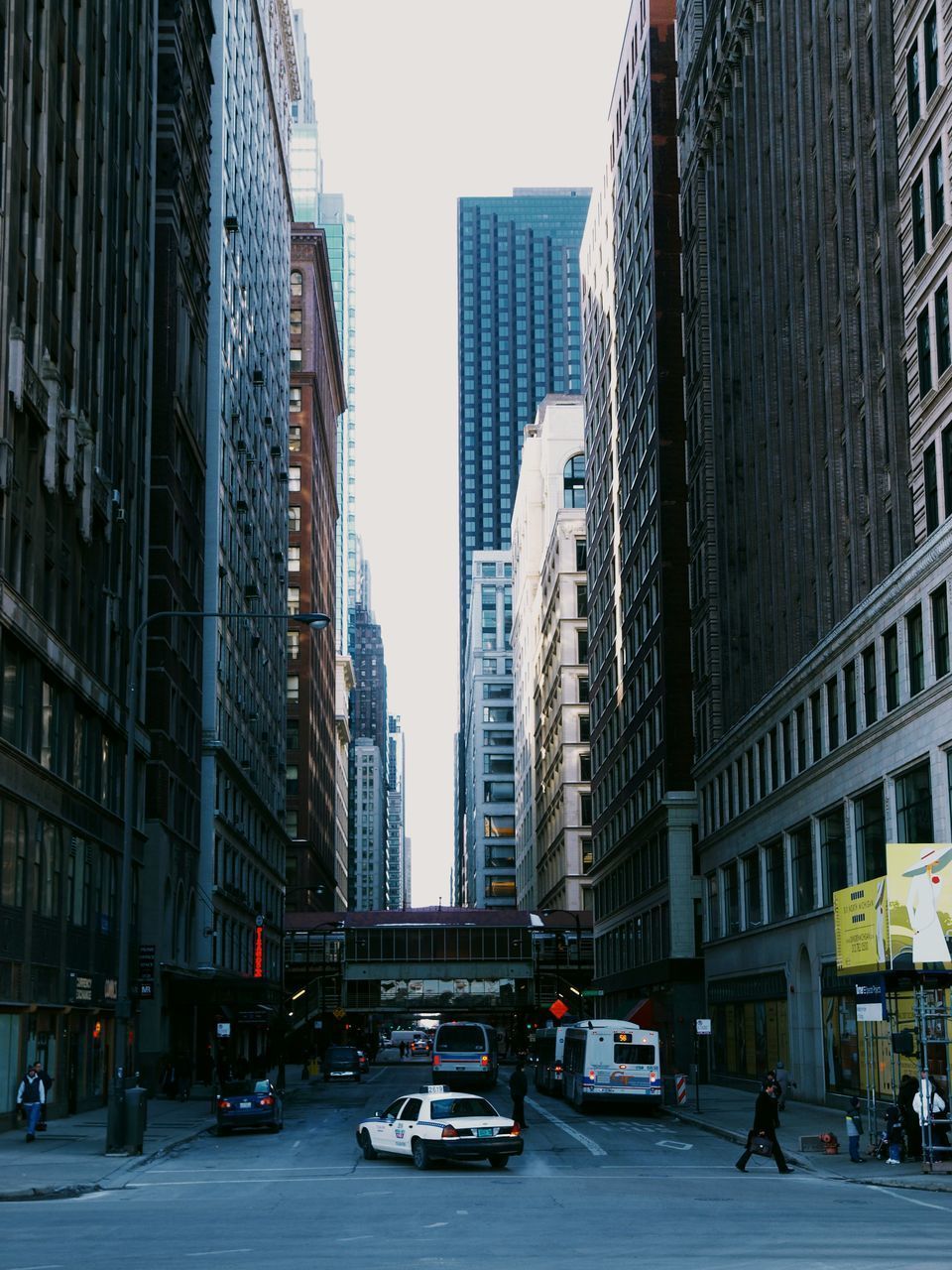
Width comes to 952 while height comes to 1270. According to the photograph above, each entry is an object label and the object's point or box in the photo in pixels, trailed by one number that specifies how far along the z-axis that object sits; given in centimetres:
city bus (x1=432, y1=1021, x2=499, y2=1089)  6538
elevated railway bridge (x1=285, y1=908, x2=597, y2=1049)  12512
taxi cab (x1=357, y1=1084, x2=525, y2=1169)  3228
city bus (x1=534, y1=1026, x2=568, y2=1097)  6247
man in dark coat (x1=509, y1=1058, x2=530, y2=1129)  4159
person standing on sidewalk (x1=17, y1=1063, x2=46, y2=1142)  3928
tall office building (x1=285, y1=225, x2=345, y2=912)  14400
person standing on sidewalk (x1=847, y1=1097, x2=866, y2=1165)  3362
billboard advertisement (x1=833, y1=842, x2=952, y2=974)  3128
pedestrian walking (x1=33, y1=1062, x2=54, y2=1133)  4116
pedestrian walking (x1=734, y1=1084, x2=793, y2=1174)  3247
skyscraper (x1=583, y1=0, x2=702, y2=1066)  8256
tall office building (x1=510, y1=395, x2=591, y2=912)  13450
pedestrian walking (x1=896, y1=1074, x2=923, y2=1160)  3347
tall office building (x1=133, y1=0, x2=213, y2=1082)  6706
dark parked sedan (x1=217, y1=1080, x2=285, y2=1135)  4422
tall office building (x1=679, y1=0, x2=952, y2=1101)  4559
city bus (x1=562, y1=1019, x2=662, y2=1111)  5112
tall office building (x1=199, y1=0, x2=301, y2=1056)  8188
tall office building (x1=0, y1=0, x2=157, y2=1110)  4481
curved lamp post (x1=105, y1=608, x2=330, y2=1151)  3666
